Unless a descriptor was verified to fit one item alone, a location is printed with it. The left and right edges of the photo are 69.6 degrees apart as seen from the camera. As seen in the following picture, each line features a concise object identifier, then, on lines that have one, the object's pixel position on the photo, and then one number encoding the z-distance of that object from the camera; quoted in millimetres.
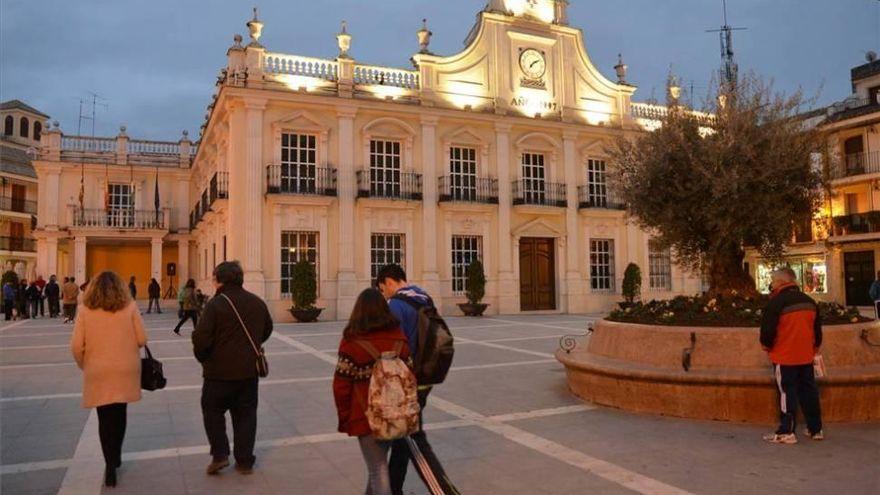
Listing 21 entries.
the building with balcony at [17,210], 38906
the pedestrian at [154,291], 25719
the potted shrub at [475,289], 22547
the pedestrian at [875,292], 17578
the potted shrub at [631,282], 25125
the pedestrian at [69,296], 20047
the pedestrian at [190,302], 15655
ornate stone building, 21016
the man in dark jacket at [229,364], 4824
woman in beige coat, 4711
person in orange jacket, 5555
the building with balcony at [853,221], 30484
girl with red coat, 3531
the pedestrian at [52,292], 23219
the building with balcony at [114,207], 29484
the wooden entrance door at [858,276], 30484
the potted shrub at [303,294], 20047
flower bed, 7070
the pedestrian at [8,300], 22703
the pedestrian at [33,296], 23328
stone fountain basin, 6223
